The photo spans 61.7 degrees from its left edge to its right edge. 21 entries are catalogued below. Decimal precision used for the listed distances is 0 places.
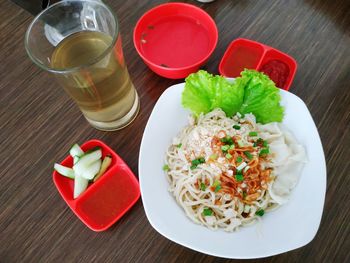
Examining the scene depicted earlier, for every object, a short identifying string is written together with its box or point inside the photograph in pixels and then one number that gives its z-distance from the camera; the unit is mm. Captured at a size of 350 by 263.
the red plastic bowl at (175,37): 379
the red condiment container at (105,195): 314
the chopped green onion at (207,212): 307
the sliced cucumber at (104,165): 332
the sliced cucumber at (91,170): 323
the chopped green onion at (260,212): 302
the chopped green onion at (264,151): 324
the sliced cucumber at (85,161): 322
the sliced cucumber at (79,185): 322
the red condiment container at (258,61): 371
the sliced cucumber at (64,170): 329
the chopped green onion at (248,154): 317
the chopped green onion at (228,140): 324
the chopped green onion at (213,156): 317
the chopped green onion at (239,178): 307
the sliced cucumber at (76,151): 333
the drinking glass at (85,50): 288
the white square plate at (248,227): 266
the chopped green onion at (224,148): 317
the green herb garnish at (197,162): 326
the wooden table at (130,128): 311
